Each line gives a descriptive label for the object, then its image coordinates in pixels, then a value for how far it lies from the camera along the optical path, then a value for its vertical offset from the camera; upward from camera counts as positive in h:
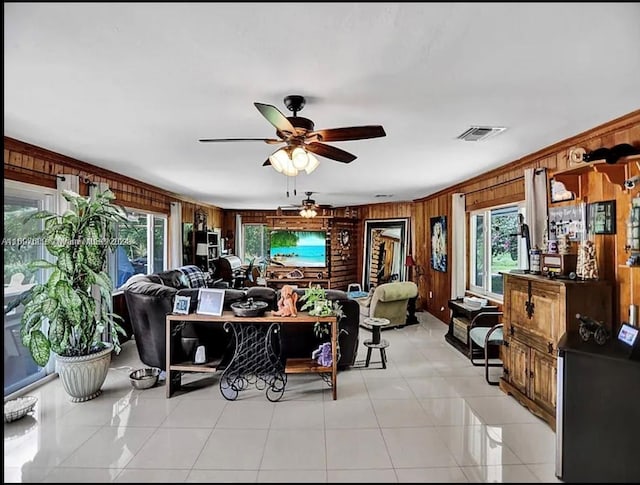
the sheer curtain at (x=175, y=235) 6.78 +0.18
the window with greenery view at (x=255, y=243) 10.68 +0.02
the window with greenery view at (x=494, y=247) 4.61 -0.07
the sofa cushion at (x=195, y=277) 6.41 -0.63
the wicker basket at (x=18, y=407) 2.82 -1.34
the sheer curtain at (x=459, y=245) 5.69 -0.04
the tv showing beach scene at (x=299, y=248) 9.29 -0.12
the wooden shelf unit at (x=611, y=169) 2.62 +0.58
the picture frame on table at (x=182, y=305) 3.40 -0.59
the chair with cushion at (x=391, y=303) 5.51 -0.97
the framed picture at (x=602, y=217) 2.84 +0.20
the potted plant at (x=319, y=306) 3.38 -0.62
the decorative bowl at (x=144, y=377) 3.53 -1.35
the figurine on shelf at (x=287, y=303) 3.37 -0.58
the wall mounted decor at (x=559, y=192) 3.32 +0.49
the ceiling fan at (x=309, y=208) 6.89 +0.71
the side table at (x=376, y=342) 4.11 -1.17
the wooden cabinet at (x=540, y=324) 2.74 -0.70
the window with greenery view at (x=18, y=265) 3.36 -0.19
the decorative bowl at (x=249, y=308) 3.37 -0.62
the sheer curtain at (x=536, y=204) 3.63 +0.39
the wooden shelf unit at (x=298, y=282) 9.23 -1.01
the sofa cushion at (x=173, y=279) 5.62 -0.57
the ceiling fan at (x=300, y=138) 2.22 +0.71
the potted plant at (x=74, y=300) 3.11 -0.49
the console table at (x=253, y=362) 3.32 -1.18
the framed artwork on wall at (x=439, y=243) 6.40 -0.01
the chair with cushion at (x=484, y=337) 3.81 -1.11
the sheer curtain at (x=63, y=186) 3.87 +0.65
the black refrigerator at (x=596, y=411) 1.94 -0.99
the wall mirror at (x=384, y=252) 8.30 -0.21
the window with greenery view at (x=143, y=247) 5.25 -0.05
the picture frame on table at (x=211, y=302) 3.40 -0.56
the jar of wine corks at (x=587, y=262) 2.82 -0.17
